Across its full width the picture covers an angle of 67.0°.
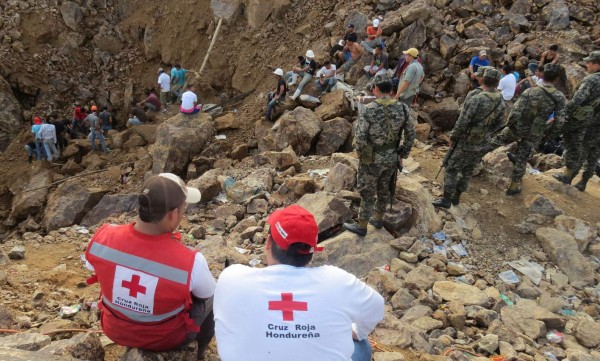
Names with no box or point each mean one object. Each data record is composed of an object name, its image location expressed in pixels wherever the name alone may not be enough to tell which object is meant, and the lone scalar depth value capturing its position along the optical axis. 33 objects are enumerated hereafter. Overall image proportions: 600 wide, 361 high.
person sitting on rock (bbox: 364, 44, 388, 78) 10.94
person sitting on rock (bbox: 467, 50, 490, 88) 10.66
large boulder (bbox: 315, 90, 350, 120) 9.95
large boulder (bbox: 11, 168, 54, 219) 10.73
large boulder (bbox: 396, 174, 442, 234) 6.14
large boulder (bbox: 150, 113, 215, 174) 10.31
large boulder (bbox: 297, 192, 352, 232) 6.03
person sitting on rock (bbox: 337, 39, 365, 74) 11.45
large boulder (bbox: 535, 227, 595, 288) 5.87
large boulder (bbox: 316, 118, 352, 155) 9.34
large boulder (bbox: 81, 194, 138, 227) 8.84
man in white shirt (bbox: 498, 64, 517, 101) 9.46
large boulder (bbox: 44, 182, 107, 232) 9.23
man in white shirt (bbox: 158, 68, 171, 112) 13.81
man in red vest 2.66
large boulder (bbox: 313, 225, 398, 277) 5.51
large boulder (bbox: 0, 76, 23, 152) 14.69
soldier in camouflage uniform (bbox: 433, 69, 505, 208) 5.79
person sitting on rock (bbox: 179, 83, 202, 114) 10.55
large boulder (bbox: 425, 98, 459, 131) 10.73
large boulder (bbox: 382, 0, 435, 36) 11.80
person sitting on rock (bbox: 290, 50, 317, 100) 10.79
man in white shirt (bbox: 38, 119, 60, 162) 12.13
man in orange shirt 11.46
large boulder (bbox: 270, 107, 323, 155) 9.25
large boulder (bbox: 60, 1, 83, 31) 15.71
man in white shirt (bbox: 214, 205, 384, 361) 2.21
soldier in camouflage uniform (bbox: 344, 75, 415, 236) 5.11
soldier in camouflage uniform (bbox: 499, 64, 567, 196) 6.29
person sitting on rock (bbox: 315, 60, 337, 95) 10.77
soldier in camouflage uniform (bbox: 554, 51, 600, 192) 6.55
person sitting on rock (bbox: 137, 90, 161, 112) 13.75
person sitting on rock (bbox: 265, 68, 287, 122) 10.78
